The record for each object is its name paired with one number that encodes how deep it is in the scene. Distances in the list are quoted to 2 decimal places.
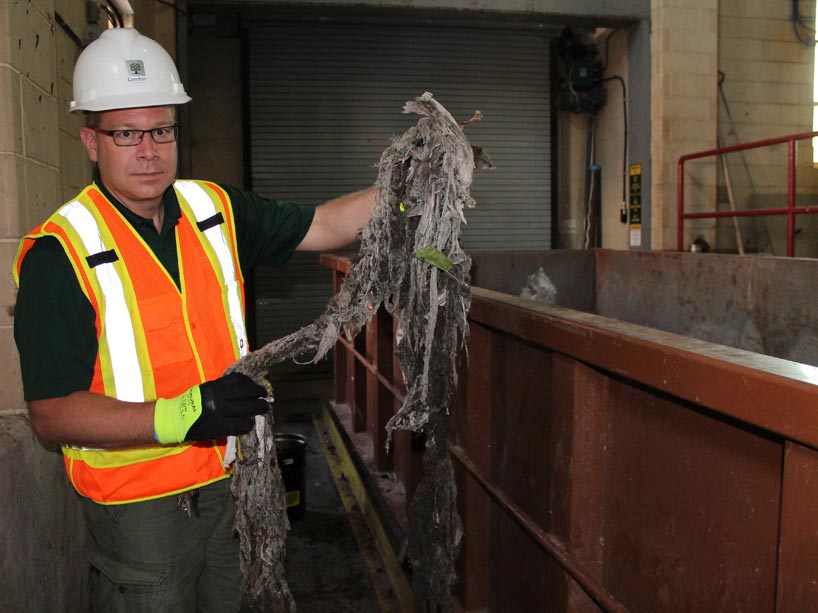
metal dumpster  1.15
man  1.77
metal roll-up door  8.38
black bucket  4.36
